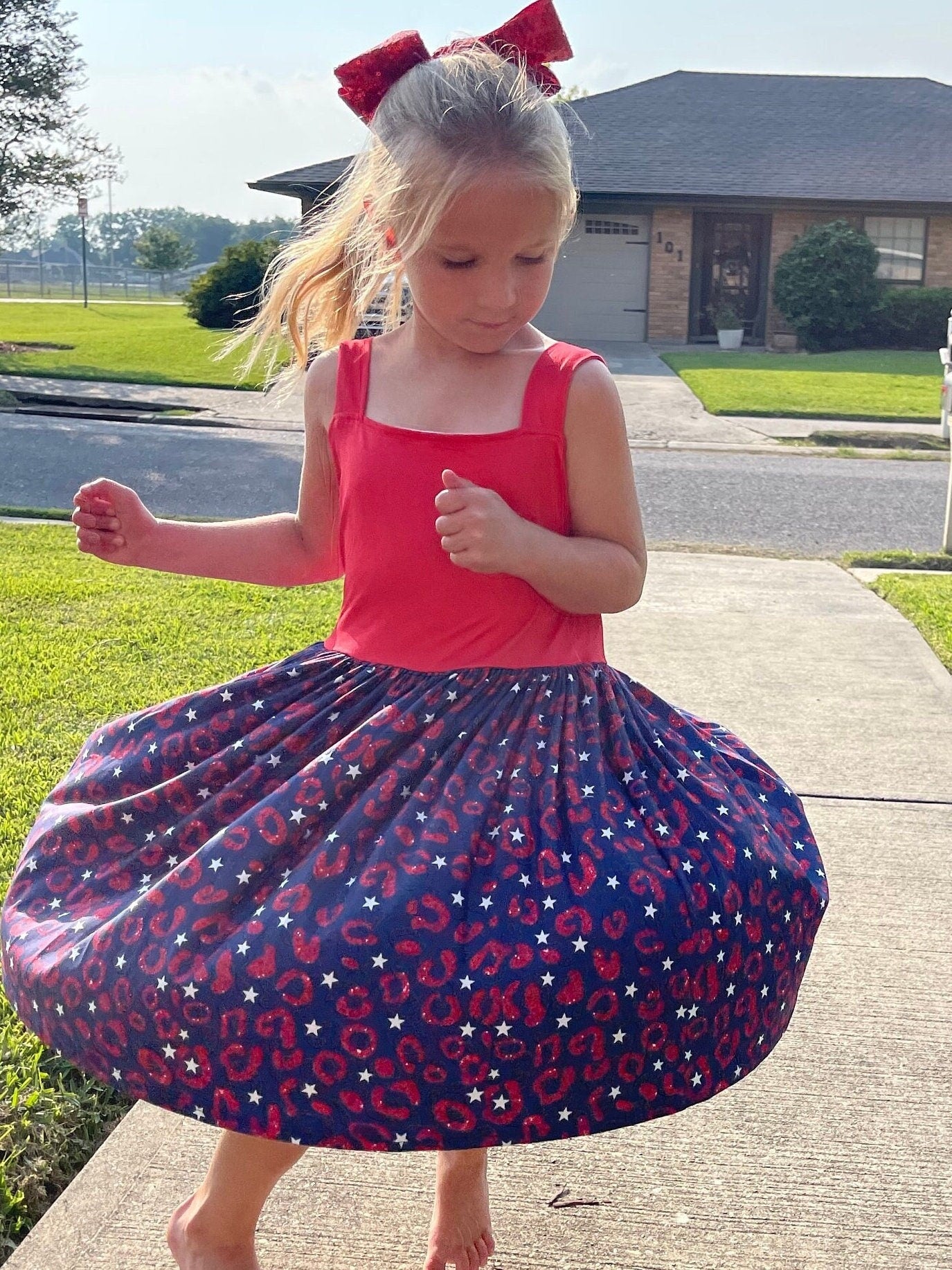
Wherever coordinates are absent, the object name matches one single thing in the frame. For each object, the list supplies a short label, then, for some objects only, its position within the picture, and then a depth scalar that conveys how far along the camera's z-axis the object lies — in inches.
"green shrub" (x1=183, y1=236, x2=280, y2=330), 1039.0
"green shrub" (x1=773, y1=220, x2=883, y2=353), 1039.6
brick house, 1113.4
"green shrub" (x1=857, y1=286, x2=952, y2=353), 1043.9
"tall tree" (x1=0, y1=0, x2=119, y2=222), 884.0
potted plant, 1101.7
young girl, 65.3
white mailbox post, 318.0
